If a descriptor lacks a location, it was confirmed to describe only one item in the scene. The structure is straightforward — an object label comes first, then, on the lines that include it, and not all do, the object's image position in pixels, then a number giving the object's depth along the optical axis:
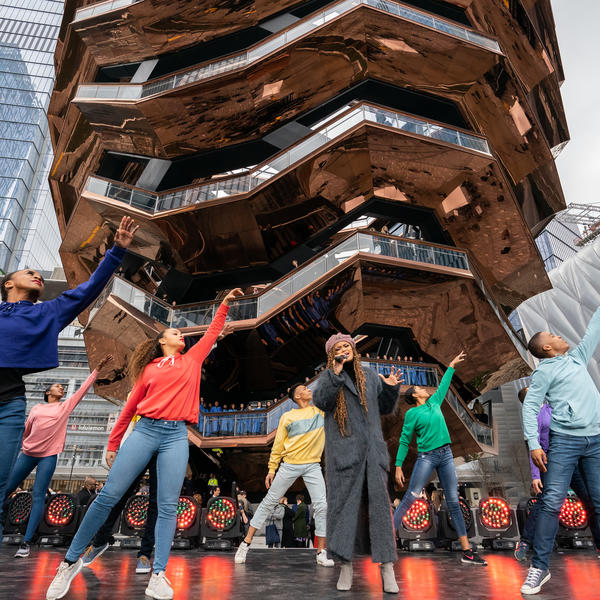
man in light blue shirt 3.59
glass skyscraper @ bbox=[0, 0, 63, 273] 78.94
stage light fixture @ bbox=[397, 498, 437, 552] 6.71
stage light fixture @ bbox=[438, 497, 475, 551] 6.88
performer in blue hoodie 2.87
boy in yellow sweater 5.51
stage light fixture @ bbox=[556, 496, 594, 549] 6.93
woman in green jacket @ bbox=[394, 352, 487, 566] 5.46
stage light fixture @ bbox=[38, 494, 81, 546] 6.61
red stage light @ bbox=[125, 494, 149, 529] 6.89
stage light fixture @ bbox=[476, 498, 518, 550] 6.87
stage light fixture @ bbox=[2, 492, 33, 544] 6.68
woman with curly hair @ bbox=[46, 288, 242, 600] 3.09
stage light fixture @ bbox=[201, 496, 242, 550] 6.69
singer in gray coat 3.33
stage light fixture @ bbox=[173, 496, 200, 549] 6.62
